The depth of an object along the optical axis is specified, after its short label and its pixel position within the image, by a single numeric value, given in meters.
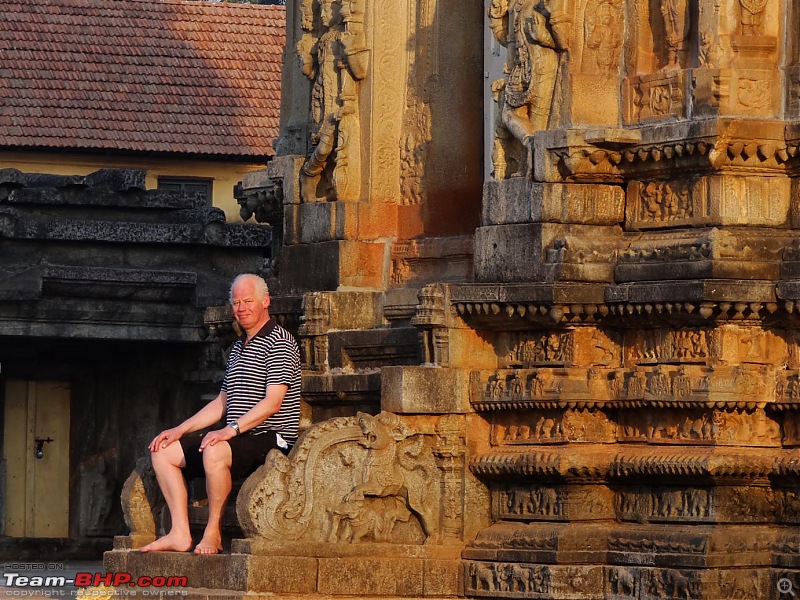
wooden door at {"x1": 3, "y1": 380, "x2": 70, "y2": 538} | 31.17
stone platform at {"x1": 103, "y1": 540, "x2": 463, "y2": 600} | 16.45
